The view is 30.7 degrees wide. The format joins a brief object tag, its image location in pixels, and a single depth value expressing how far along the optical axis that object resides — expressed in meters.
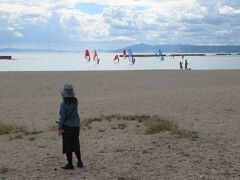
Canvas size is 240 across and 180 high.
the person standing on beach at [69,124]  6.25
